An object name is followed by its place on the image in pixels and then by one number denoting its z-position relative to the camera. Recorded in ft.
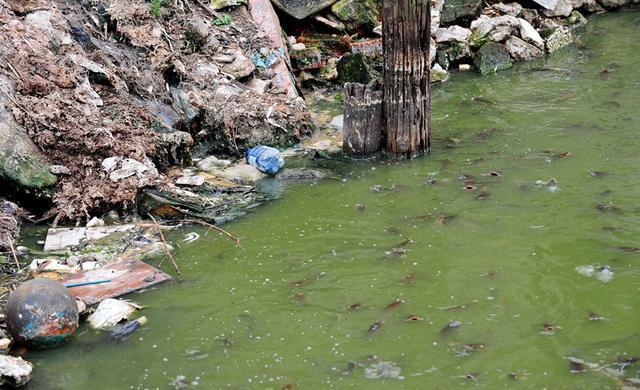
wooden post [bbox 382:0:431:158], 23.82
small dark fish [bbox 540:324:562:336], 14.96
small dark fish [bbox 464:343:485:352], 14.62
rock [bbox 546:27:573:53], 37.29
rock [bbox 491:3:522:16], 38.99
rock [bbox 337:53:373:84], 32.78
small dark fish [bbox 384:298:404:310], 16.39
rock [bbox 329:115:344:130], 29.15
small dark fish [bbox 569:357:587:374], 13.74
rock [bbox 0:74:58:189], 21.52
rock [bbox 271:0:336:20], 35.73
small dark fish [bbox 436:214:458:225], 20.20
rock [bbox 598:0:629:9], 43.68
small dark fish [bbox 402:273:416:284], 17.39
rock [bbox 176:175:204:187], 23.63
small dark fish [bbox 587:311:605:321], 15.35
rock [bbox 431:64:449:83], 34.32
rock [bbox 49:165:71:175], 22.27
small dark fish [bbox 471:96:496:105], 30.71
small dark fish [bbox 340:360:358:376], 14.23
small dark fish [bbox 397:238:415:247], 19.13
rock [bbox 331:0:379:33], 36.24
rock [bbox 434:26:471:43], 36.14
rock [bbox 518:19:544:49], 37.04
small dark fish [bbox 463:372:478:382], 13.71
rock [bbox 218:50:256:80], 29.73
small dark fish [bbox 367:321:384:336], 15.52
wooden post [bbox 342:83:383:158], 25.21
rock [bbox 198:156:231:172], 25.61
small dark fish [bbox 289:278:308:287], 17.67
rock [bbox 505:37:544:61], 36.37
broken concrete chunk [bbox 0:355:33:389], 13.98
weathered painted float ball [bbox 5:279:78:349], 15.33
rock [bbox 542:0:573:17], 40.52
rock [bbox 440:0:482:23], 37.63
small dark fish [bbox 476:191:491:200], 21.49
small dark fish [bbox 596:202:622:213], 19.92
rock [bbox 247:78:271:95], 29.40
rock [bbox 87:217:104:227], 21.31
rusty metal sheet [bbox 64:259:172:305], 17.51
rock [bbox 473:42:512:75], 35.32
